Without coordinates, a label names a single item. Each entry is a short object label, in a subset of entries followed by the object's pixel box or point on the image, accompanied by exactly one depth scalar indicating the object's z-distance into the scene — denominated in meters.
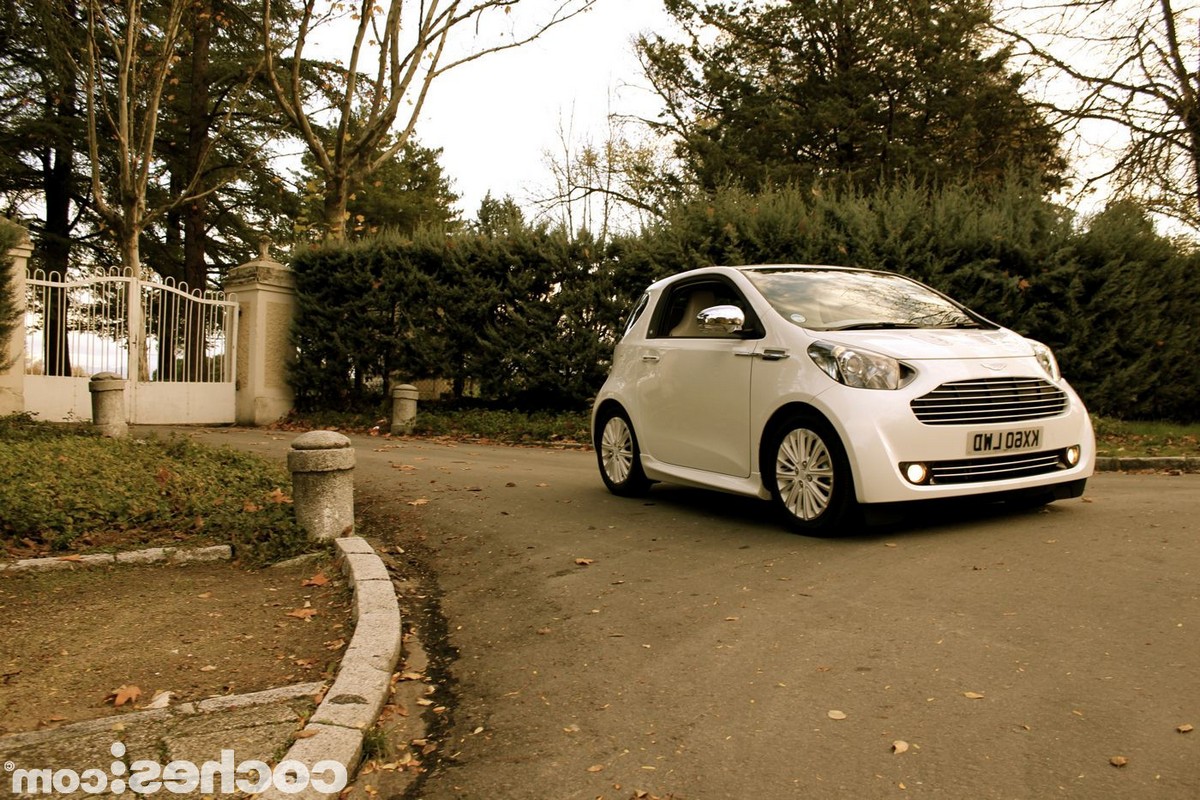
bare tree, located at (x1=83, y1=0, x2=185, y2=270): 16.86
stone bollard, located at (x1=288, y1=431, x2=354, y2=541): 6.07
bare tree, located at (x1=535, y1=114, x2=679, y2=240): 29.03
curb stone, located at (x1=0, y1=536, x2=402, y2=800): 3.09
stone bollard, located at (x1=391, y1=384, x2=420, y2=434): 15.05
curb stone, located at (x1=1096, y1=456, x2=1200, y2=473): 9.75
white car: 5.64
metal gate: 13.78
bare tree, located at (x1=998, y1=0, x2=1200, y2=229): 17.91
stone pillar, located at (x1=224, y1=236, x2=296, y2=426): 16.58
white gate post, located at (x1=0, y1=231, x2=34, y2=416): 13.26
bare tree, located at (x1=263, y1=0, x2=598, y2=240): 17.70
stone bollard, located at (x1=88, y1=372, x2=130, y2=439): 11.55
